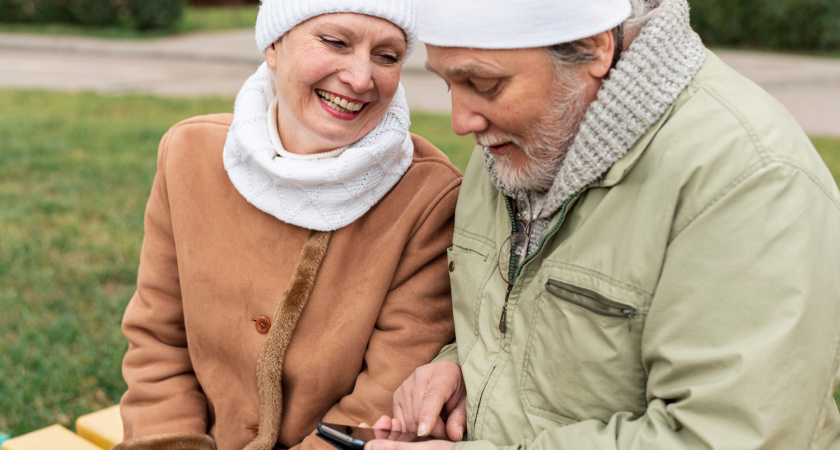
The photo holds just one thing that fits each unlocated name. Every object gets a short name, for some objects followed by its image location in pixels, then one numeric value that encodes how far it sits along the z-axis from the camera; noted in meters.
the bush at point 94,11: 19.81
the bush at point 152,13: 19.41
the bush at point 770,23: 16.69
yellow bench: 2.88
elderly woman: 2.34
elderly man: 1.59
